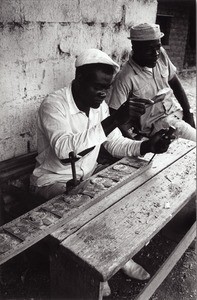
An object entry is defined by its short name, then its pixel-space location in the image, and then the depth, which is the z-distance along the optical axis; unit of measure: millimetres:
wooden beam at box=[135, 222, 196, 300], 2051
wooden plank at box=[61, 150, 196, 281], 1530
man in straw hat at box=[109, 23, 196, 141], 2977
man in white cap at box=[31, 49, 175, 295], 2092
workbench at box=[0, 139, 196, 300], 1547
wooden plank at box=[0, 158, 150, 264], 1528
